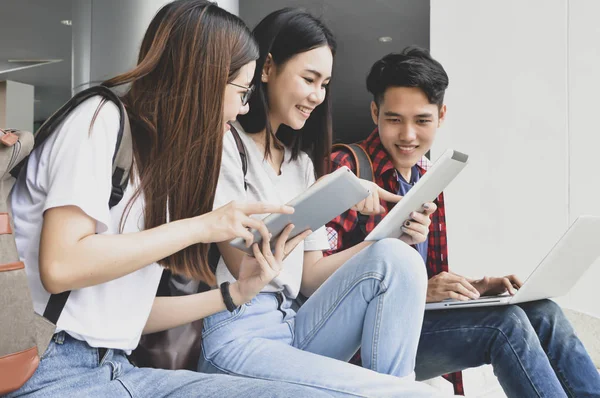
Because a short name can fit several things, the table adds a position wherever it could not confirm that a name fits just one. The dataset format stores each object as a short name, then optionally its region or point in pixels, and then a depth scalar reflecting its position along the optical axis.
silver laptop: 1.57
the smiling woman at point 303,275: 1.29
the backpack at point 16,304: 0.81
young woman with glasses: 0.91
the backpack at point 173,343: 1.29
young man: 1.60
